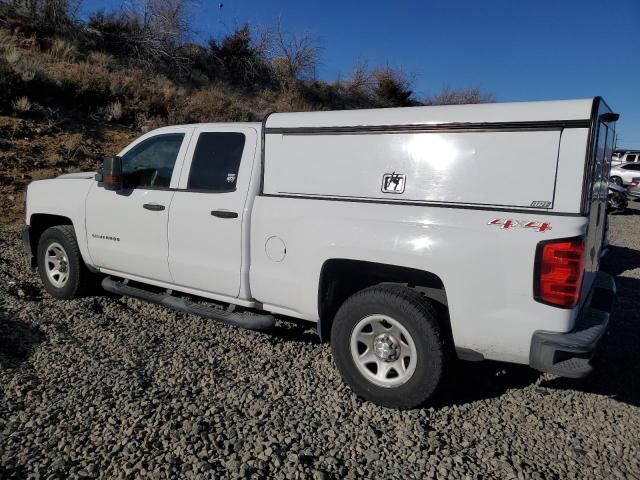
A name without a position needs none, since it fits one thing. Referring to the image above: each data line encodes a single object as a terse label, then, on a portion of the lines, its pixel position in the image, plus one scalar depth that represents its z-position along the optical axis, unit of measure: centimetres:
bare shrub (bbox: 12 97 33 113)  1273
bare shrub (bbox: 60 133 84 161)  1204
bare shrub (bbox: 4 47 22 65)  1405
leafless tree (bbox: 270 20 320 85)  2716
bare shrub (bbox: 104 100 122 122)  1486
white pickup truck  301
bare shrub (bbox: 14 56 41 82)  1355
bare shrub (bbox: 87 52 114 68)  1752
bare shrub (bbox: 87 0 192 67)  1984
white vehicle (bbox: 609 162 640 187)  2259
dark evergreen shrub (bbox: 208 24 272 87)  2419
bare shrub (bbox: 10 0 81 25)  1752
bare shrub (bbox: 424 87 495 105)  3716
